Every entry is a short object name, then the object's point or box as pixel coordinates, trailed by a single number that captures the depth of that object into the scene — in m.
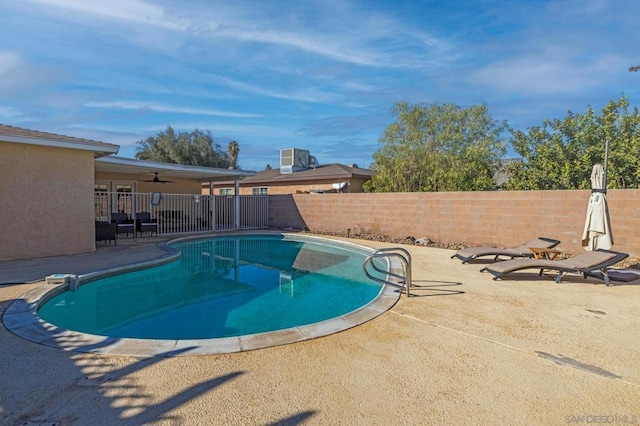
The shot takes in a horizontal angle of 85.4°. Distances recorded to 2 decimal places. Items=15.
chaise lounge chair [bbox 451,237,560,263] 9.43
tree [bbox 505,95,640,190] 14.26
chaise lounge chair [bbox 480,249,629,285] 7.21
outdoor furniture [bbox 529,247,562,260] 9.05
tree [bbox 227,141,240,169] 39.78
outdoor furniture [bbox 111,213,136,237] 14.63
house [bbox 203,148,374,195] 23.50
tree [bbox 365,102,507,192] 18.89
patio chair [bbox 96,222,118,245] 12.33
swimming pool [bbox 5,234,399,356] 4.84
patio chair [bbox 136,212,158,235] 15.72
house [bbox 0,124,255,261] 9.63
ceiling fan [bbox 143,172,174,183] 19.51
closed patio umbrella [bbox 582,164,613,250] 7.86
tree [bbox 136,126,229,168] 32.31
